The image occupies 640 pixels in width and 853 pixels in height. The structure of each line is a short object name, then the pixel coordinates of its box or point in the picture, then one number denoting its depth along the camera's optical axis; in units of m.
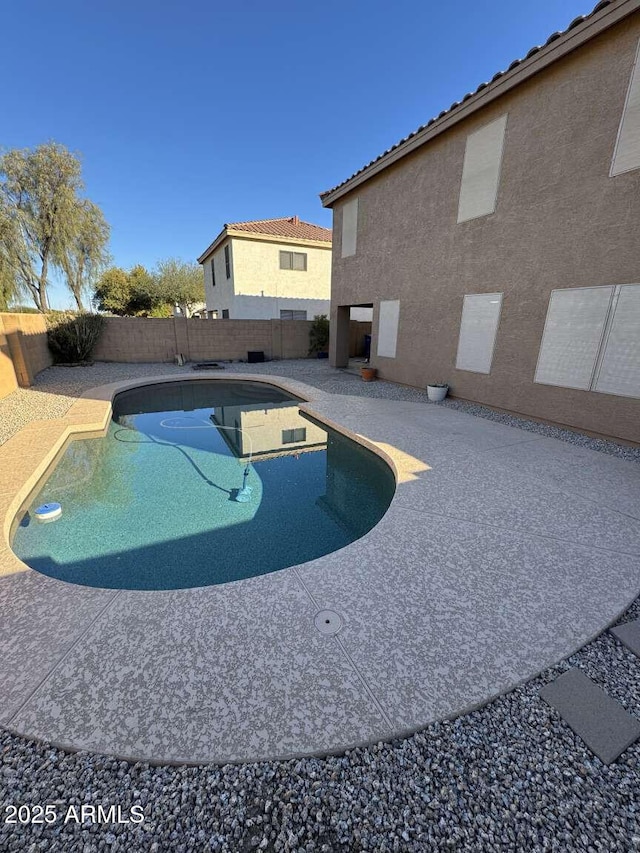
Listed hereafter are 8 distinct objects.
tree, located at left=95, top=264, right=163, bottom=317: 28.28
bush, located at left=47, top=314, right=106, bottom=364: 12.02
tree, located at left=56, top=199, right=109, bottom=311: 15.12
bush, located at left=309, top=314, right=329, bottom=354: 15.08
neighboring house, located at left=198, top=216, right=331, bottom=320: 16.19
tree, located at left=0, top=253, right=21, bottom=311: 14.15
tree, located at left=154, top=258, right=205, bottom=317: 30.31
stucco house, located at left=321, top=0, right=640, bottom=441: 5.04
